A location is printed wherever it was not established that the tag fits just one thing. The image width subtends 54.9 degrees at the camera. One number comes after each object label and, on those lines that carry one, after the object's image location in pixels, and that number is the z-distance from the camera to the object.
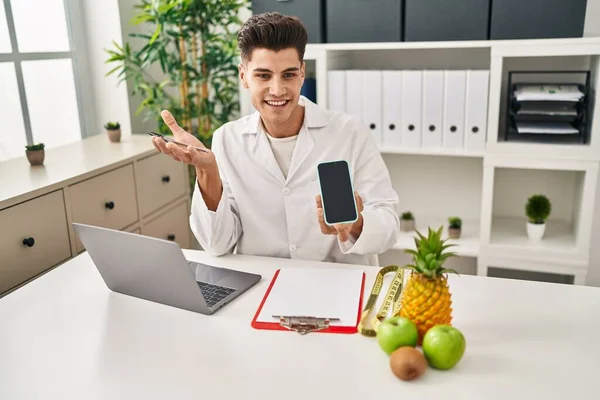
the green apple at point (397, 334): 1.07
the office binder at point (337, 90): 2.62
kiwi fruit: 1.01
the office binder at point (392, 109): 2.53
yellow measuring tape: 1.20
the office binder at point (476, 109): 2.41
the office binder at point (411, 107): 2.50
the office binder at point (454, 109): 2.44
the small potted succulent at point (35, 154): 2.22
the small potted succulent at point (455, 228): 2.70
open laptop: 1.23
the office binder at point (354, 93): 2.59
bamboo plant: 2.62
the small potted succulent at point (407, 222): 2.82
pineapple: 1.09
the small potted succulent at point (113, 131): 2.64
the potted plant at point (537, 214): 2.52
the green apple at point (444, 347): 1.03
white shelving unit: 2.36
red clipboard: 1.20
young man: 1.61
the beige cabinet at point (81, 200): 1.84
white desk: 1.01
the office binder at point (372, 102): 2.57
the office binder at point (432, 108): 2.47
